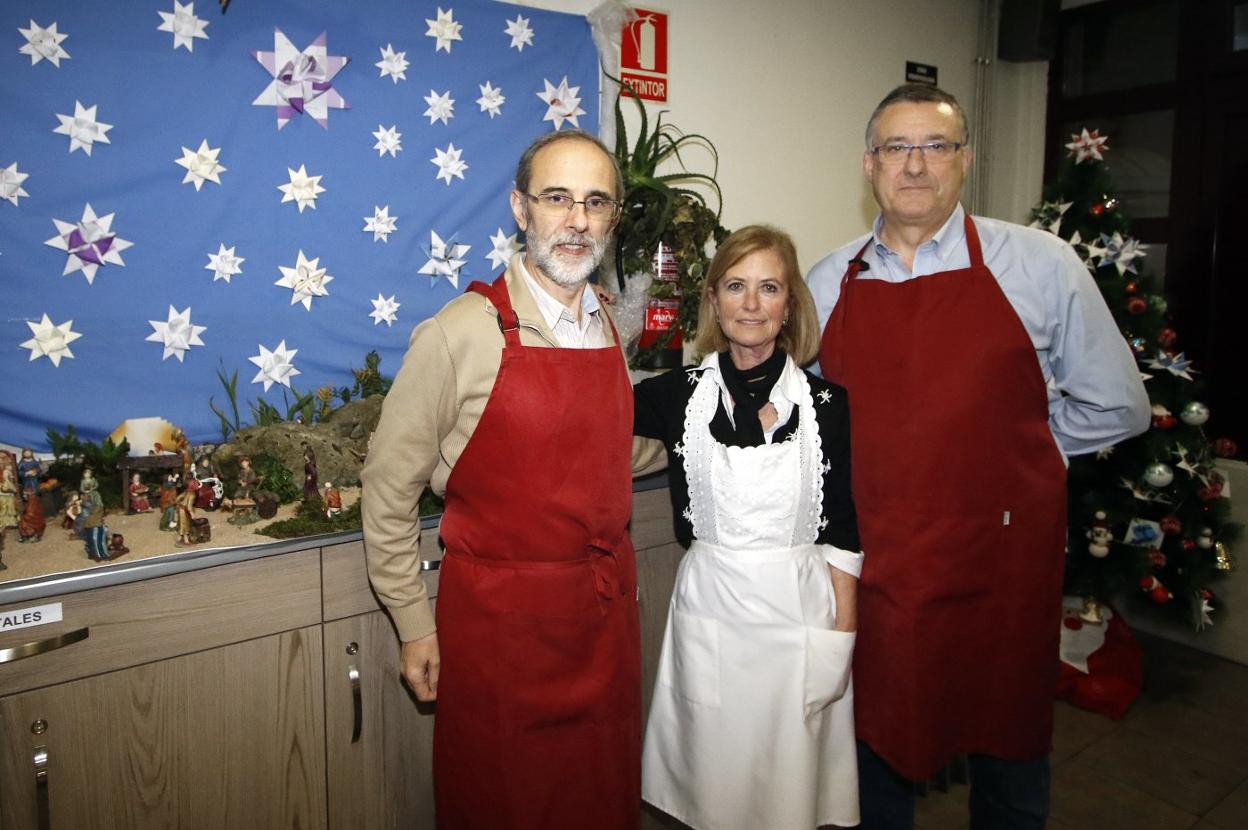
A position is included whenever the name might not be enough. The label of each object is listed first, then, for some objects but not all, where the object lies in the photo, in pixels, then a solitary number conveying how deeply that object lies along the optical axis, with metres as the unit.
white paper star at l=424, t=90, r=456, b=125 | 2.33
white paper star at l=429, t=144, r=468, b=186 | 2.36
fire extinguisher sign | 2.73
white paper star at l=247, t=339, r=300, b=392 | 2.13
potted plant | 2.40
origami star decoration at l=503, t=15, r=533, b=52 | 2.44
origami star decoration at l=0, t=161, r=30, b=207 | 1.80
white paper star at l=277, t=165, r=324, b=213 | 2.13
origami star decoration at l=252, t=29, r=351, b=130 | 2.08
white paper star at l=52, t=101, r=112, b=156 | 1.85
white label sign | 1.35
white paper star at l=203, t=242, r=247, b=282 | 2.05
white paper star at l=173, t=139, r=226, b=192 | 1.99
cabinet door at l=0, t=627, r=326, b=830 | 1.42
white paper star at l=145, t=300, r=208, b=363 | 2.00
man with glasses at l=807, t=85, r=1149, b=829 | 1.73
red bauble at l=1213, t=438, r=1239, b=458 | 3.25
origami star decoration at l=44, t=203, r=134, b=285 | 1.87
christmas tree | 3.06
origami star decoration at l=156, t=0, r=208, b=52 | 1.94
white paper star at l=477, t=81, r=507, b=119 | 2.41
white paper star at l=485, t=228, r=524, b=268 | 2.48
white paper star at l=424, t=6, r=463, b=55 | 2.31
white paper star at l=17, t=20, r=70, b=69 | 1.79
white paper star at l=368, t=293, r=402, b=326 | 2.30
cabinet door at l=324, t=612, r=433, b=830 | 1.73
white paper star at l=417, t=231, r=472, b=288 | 2.37
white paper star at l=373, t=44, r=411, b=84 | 2.24
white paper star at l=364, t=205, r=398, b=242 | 2.26
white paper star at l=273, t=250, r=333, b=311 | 2.15
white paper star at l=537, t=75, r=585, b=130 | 2.53
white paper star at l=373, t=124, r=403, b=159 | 2.25
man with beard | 1.51
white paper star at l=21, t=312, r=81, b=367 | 1.86
